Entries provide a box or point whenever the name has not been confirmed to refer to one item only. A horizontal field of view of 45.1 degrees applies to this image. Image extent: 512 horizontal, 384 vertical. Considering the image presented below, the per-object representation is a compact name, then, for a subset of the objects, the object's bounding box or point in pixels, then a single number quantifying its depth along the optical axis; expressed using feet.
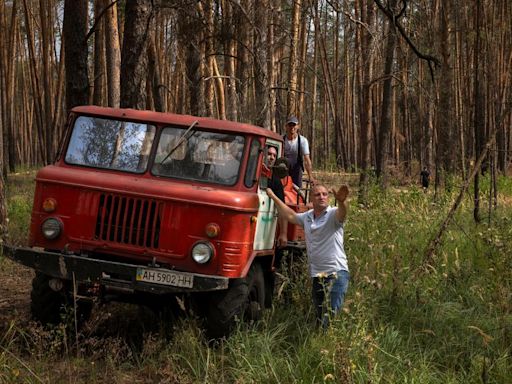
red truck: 17.48
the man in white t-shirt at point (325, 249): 18.04
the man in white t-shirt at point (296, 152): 27.17
